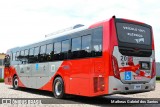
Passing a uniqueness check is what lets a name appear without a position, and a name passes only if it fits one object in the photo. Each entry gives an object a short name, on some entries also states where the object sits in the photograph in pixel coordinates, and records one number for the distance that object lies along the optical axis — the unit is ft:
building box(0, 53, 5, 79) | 200.13
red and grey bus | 33.76
